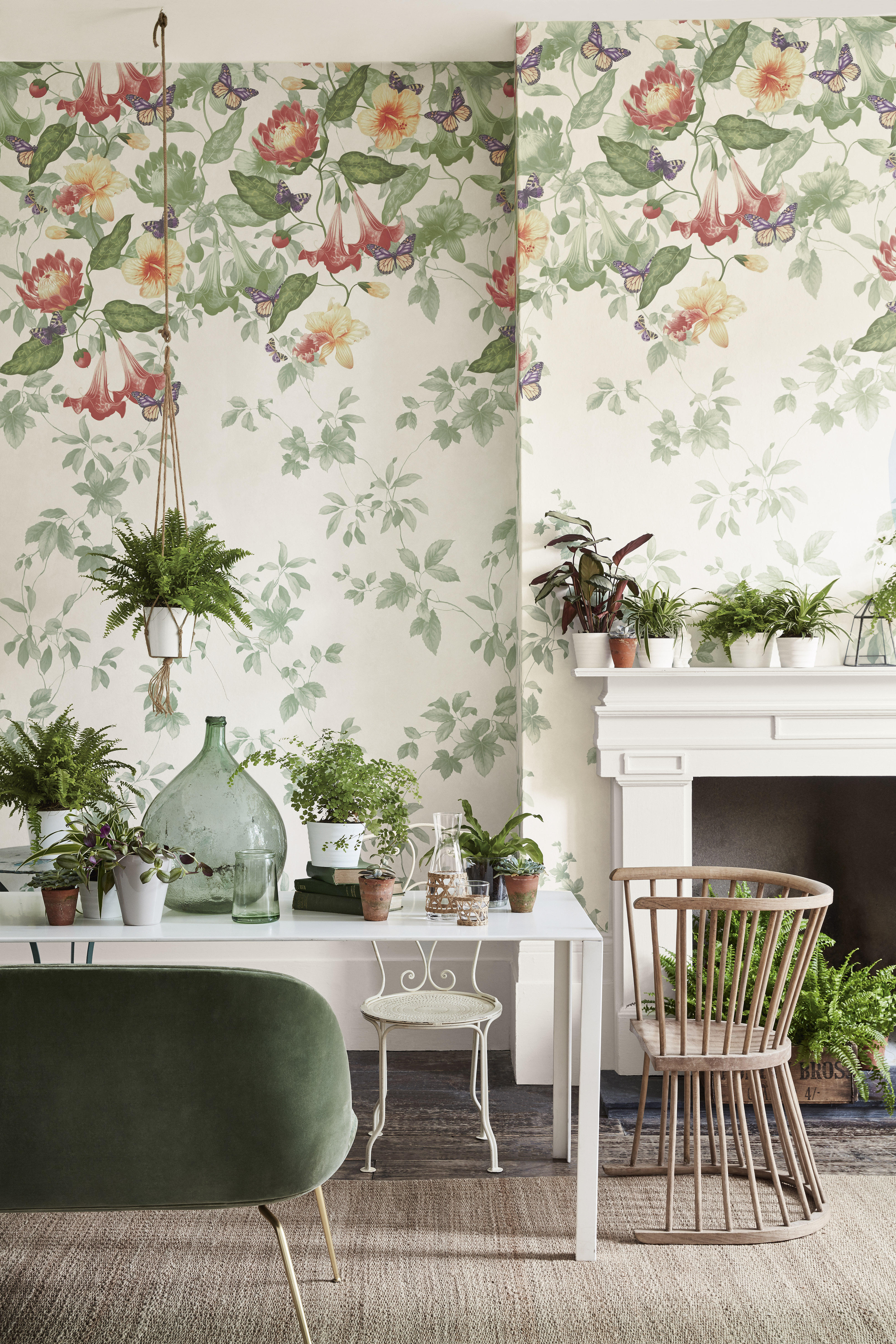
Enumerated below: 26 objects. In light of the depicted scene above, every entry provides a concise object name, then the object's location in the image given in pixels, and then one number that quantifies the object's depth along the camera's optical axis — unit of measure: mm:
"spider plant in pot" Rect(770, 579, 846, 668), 3350
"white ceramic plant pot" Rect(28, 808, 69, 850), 2689
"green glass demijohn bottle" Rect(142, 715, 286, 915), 2430
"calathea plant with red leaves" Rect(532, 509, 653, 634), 3408
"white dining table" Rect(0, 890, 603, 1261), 2234
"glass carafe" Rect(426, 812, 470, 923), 2393
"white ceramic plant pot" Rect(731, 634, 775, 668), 3391
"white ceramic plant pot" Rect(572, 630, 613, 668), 3393
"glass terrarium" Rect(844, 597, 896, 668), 3457
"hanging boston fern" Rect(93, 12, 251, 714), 2979
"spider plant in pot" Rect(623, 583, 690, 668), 3379
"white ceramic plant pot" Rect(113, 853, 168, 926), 2293
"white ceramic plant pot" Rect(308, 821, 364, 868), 2496
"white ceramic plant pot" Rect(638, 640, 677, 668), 3375
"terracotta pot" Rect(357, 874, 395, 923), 2359
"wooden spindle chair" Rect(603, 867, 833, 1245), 2330
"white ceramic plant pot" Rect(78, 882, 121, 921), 2375
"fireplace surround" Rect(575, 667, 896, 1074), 3387
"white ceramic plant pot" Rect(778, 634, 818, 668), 3348
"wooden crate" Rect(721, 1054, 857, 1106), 3137
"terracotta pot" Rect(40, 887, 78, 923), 2320
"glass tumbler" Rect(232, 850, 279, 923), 2326
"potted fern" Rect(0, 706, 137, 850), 2697
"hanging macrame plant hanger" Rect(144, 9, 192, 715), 3654
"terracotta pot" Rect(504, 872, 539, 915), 2523
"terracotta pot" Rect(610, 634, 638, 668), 3354
